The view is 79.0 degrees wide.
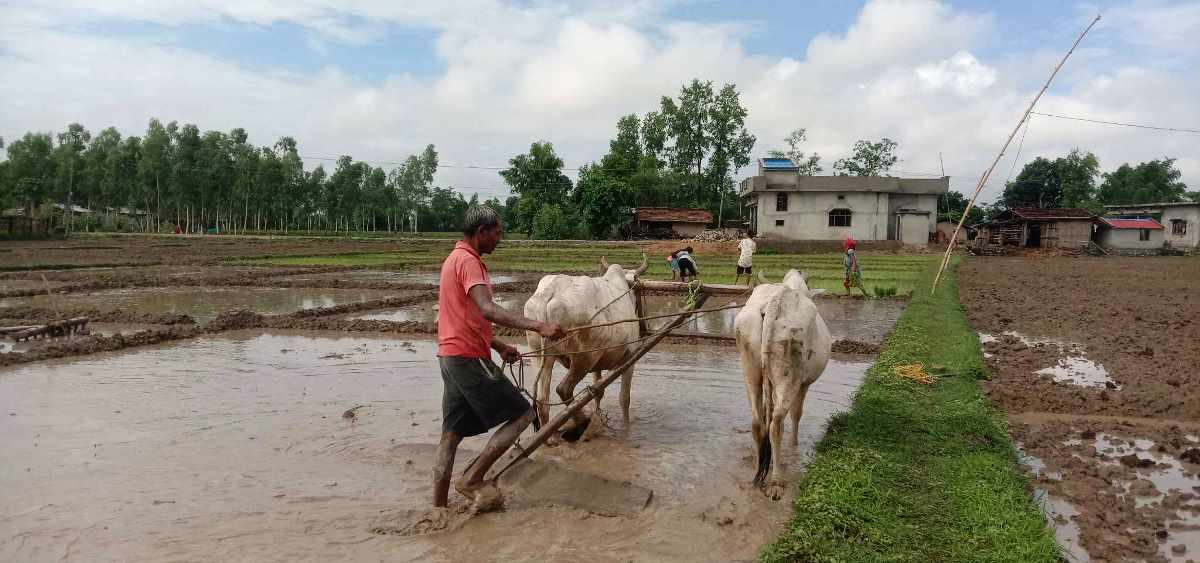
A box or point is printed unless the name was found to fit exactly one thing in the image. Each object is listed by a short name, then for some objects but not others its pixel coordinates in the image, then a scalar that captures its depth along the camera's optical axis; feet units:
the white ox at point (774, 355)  19.17
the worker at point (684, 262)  64.67
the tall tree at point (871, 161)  224.33
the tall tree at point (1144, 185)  247.29
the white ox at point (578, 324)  22.16
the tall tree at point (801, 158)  235.40
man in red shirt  16.15
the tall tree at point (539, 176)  214.48
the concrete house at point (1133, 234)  165.89
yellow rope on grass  30.37
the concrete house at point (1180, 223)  171.53
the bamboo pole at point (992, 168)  60.54
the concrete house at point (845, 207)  161.38
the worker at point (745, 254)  68.80
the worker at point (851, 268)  63.23
